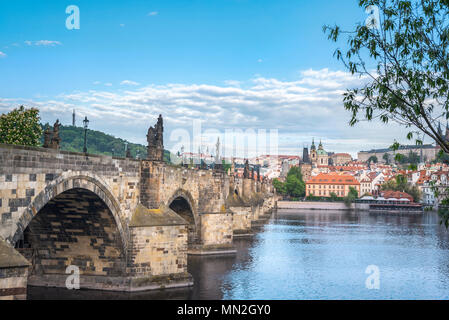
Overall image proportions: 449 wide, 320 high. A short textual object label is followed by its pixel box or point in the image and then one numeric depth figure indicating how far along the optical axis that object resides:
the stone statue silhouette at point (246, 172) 74.05
